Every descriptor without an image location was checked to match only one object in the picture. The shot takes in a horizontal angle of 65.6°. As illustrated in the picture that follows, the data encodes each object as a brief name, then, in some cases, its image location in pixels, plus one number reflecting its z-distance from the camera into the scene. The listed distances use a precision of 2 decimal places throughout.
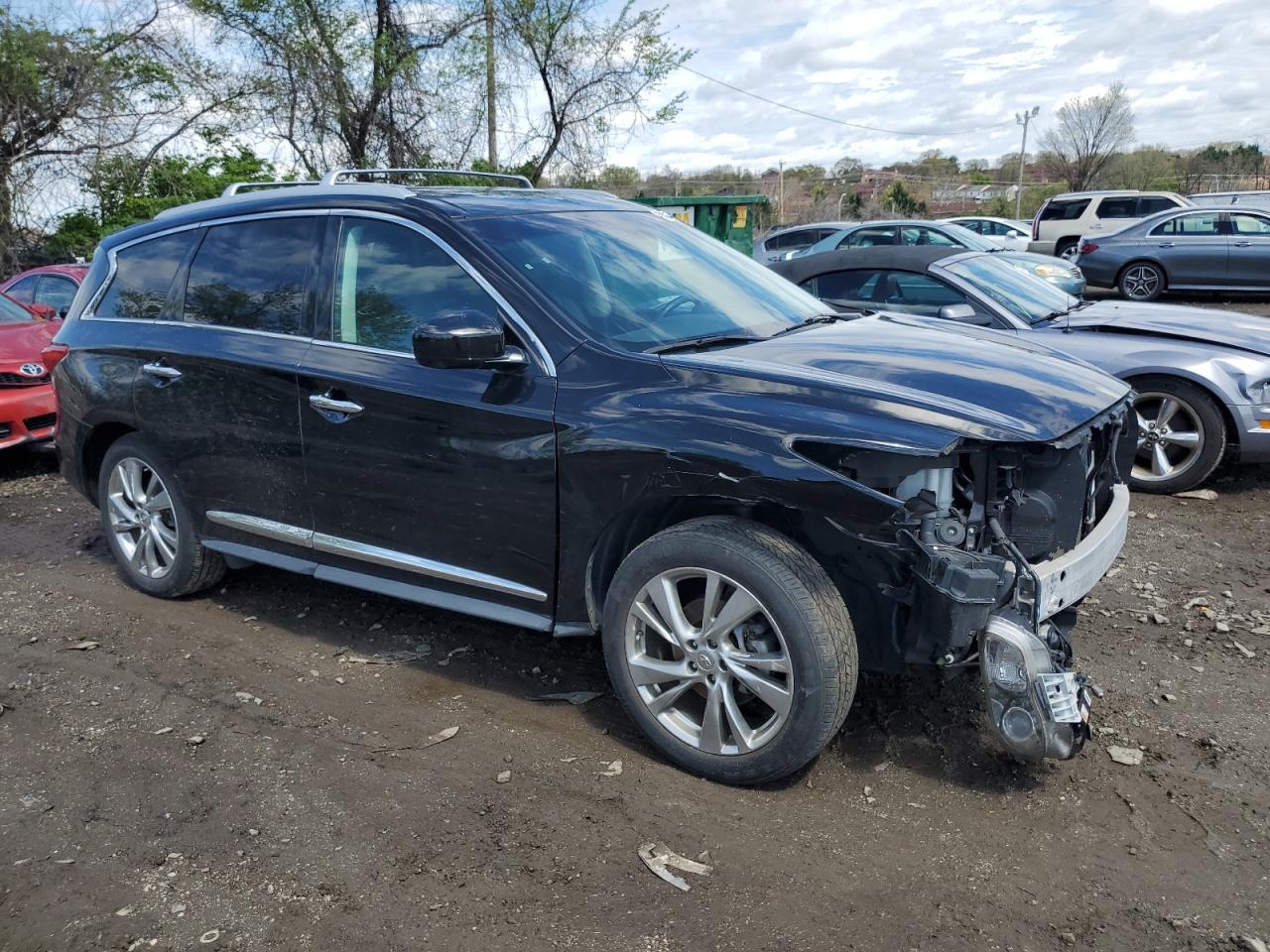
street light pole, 43.72
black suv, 2.96
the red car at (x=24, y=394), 7.51
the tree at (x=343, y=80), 18.06
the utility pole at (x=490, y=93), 19.27
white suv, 22.44
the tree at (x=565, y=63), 19.56
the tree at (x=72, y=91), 16.52
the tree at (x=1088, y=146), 48.78
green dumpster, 20.62
